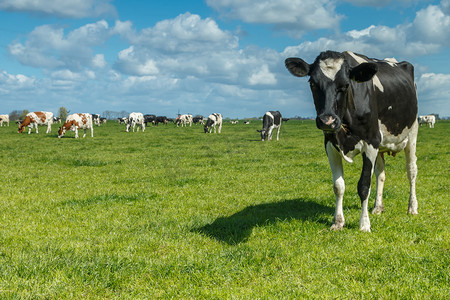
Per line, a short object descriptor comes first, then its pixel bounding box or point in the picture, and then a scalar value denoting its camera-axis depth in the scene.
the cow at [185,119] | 71.34
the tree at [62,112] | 182.32
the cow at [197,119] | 82.91
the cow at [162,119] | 77.15
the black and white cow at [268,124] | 30.08
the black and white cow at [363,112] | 5.61
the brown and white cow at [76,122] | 33.34
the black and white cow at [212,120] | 45.25
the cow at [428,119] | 61.37
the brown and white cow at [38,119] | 39.97
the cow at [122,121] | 77.54
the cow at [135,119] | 48.34
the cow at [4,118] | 65.31
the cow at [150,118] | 75.06
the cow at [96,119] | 71.28
